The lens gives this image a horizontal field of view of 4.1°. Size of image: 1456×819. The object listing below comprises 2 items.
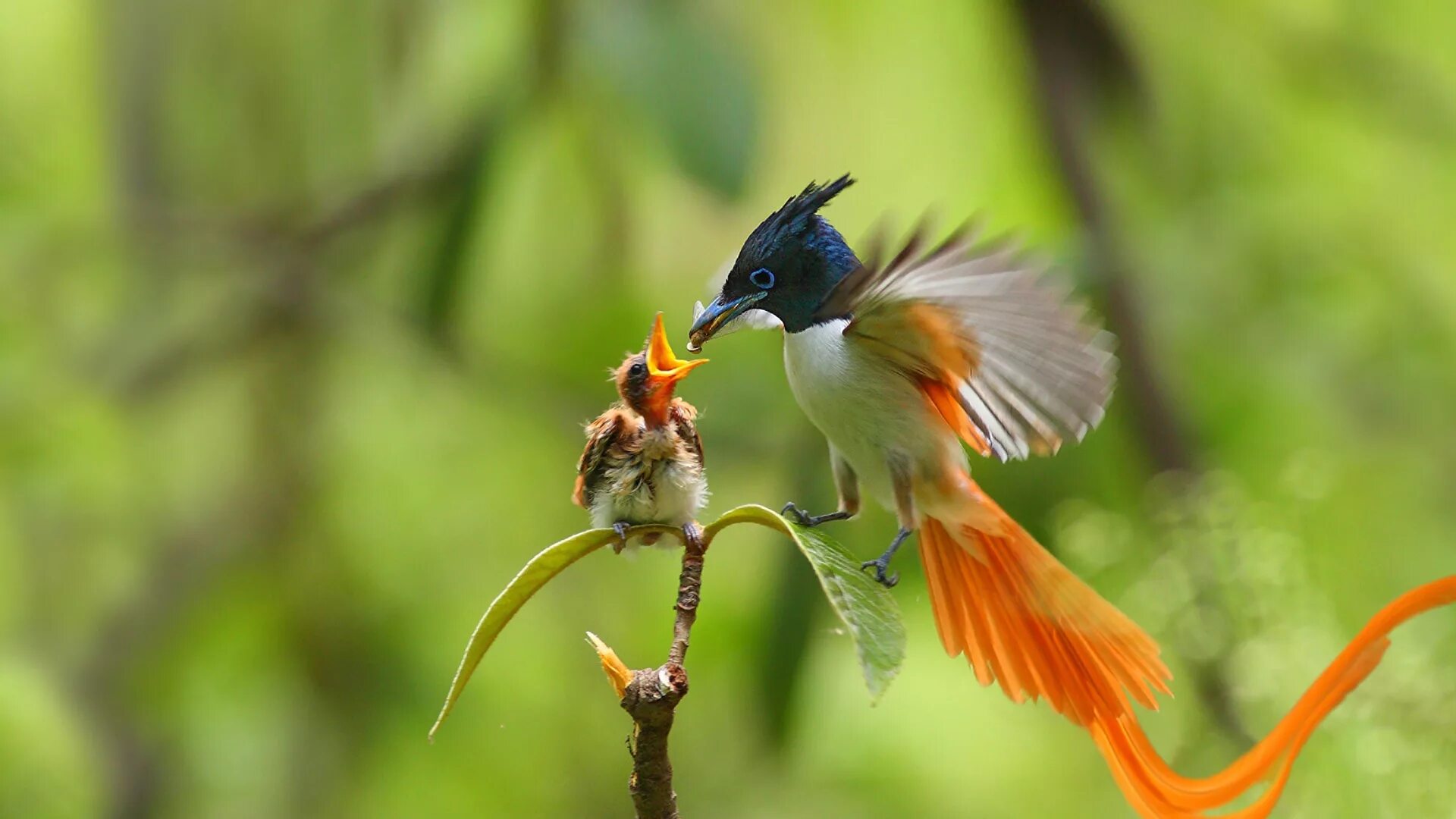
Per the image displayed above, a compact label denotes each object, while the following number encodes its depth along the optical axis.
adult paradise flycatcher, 4.74
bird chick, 4.77
